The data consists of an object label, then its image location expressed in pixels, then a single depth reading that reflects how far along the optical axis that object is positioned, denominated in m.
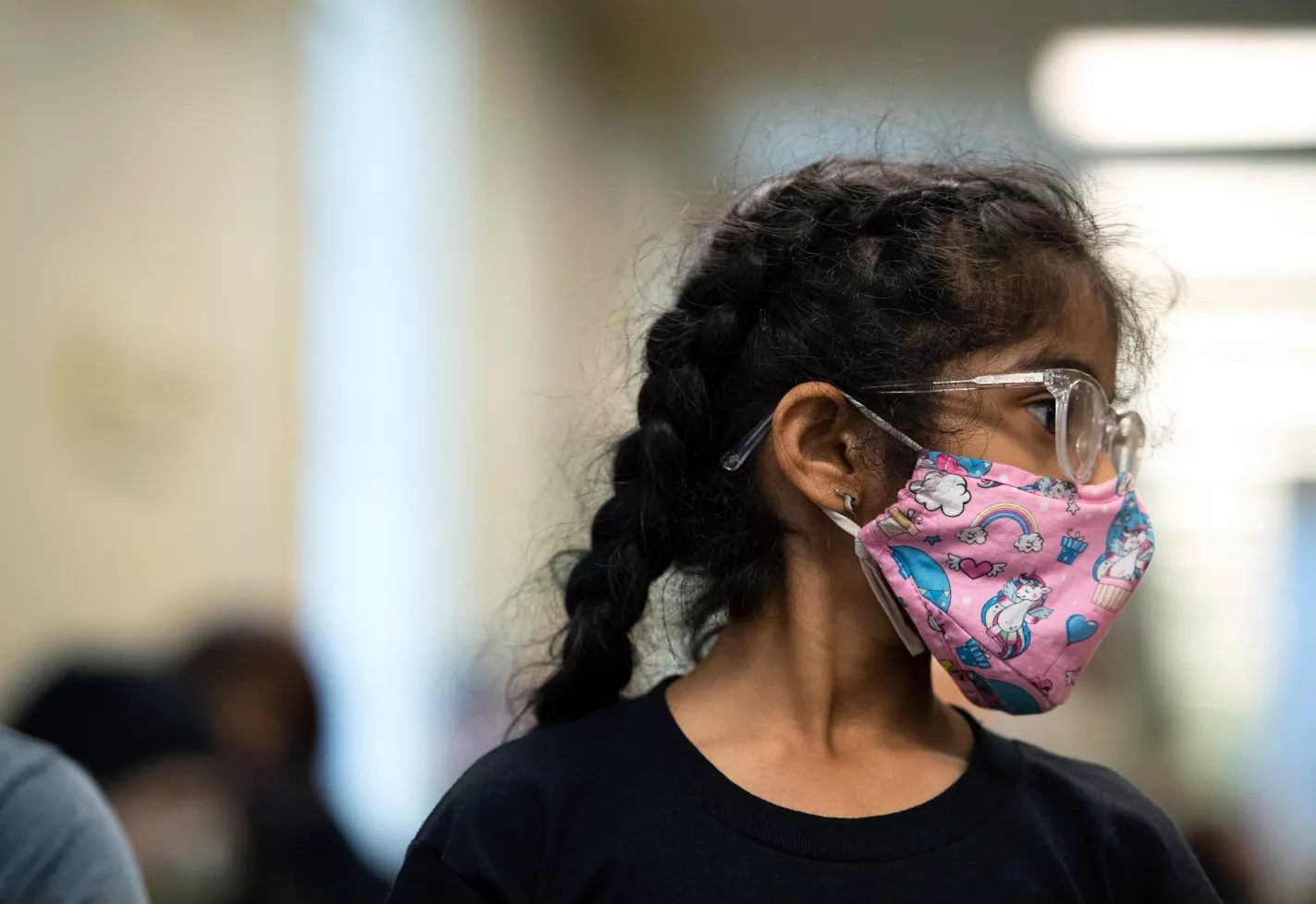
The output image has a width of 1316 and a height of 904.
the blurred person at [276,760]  2.35
